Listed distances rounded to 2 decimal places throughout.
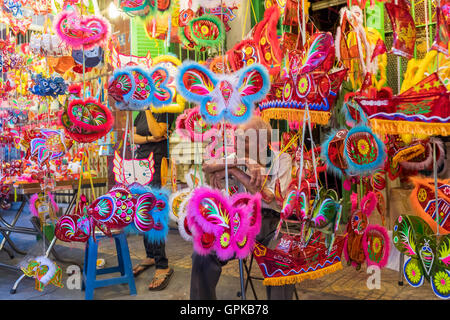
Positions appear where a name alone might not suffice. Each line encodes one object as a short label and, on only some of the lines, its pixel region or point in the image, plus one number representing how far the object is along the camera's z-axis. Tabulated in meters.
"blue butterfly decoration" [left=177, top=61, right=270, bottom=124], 1.53
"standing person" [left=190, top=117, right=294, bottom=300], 1.70
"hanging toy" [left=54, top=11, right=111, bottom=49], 2.06
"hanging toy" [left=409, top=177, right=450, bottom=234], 1.91
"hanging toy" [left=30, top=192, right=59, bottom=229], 2.56
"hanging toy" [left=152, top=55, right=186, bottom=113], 2.22
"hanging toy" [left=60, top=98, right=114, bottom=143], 2.01
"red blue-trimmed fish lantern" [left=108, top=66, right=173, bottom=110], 1.95
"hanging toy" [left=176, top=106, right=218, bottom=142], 2.04
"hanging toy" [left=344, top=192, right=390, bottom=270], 2.27
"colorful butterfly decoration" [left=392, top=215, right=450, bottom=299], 1.74
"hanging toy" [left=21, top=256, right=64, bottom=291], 2.28
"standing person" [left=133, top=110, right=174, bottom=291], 2.61
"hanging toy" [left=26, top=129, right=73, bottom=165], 2.49
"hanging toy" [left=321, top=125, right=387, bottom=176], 1.75
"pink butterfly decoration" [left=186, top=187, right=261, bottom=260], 1.44
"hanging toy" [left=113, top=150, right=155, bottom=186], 2.05
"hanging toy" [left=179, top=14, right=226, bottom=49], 2.31
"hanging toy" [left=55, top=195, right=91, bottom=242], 2.07
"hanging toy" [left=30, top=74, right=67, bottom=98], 2.56
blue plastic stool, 2.31
